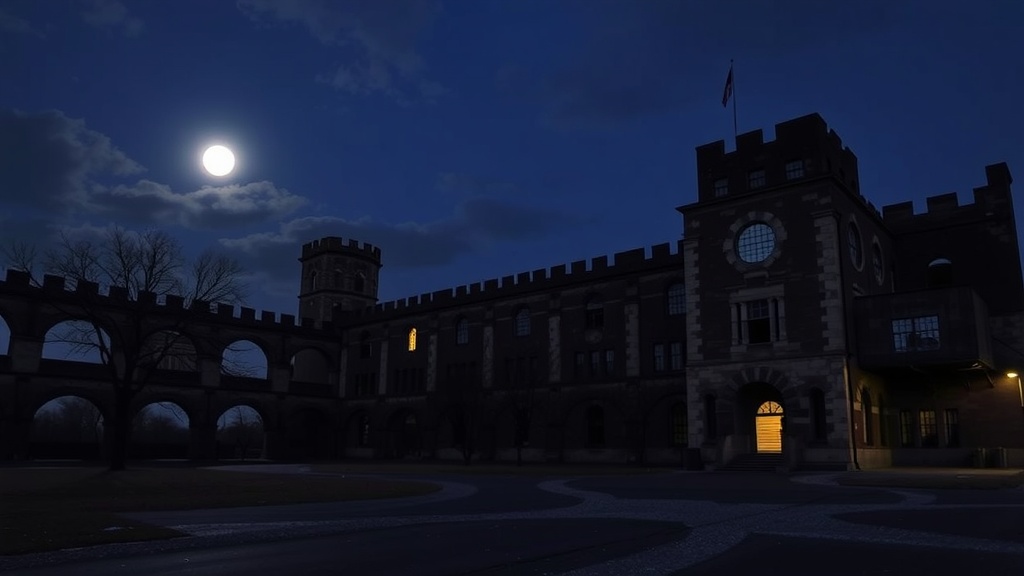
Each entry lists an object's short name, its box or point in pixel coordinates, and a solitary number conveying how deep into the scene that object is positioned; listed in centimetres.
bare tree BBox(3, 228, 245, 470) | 3375
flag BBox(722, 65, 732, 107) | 3966
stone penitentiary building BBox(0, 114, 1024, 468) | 3519
